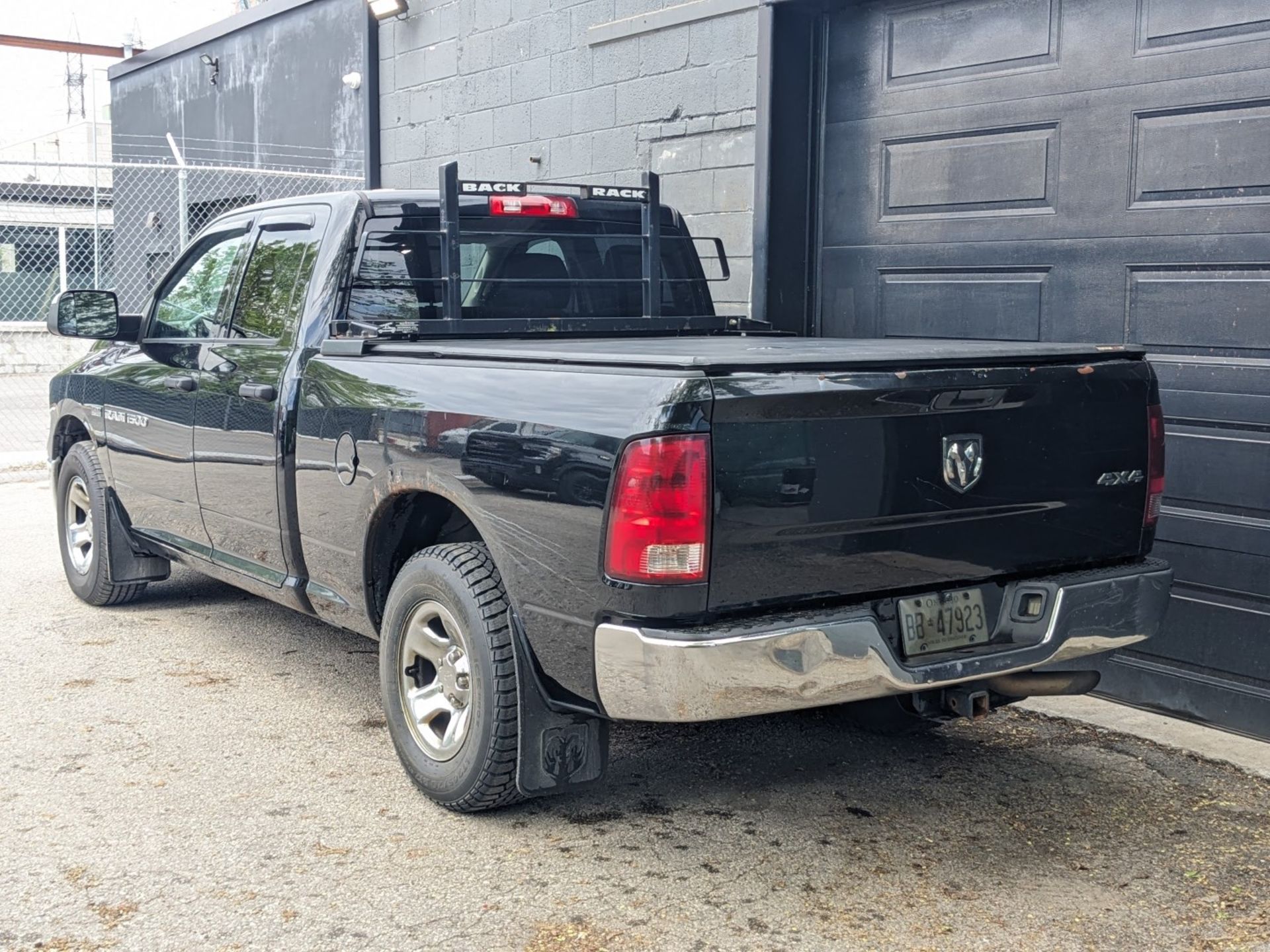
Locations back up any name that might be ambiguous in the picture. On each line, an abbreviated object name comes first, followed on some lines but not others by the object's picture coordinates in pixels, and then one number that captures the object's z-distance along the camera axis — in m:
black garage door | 5.08
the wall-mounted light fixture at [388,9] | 9.99
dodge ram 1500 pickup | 3.33
